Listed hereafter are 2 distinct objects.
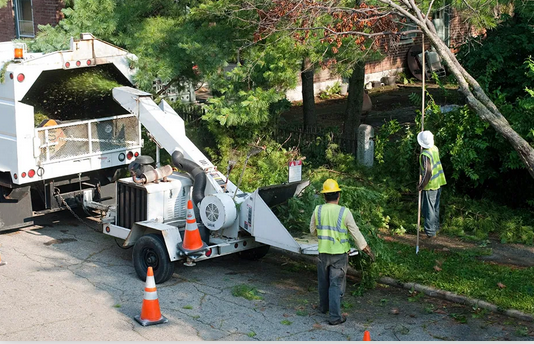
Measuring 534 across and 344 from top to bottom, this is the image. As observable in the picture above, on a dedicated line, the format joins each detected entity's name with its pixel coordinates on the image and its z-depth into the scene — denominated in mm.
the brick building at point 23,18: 19359
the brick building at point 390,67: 20828
